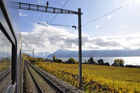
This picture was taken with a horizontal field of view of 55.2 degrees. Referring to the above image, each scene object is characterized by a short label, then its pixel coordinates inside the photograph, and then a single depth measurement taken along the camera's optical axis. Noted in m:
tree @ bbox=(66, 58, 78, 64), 85.03
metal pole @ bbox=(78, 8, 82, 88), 11.43
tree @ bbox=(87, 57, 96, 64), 89.62
